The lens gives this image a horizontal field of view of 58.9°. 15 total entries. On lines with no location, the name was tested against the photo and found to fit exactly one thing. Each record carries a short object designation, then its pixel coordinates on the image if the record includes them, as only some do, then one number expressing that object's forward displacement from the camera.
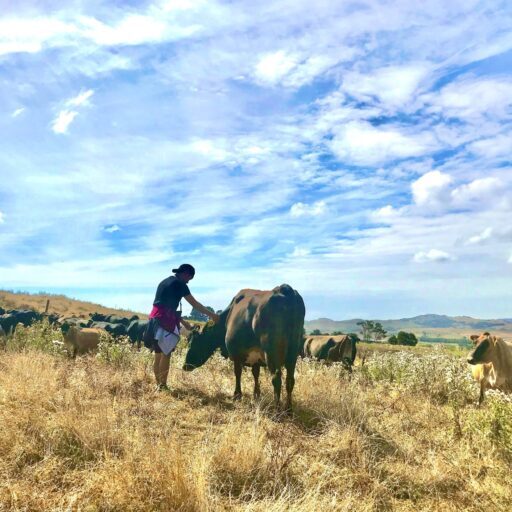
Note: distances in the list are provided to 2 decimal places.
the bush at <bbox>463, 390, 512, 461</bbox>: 5.32
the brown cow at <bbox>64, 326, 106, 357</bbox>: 14.87
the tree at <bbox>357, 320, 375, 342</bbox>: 85.37
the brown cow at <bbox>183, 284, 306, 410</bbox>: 7.19
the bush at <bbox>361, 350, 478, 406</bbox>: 8.60
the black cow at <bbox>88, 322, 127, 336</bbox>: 23.61
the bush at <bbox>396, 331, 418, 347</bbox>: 48.49
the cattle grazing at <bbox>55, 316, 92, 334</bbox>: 23.76
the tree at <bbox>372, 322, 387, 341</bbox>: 82.06
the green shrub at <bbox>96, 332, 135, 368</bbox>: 11.12
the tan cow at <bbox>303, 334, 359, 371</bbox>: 15.38
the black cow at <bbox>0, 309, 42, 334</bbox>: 24.67
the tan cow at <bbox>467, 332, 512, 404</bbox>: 8.07
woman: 8.66
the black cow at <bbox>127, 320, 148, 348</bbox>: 23.68
